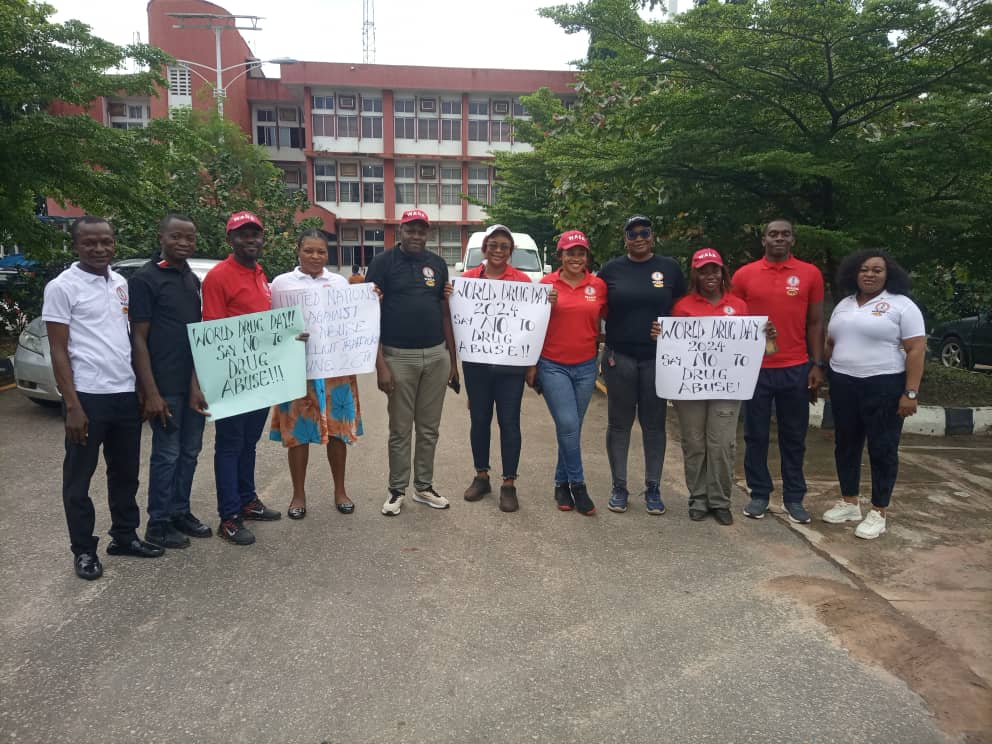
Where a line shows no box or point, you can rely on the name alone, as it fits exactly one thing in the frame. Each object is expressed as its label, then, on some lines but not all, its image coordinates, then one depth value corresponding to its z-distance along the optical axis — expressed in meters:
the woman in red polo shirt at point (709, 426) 5.07
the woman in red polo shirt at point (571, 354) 5.11
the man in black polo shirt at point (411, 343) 5.07
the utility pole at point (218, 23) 22.52
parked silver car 7.68
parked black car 12.98
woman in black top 5.06
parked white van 16.00
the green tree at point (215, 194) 10.45
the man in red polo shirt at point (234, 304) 4.50
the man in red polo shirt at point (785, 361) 5.04
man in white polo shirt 3.82
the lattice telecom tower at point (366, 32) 48.62
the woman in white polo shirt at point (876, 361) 4.70
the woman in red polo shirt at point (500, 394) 5.28
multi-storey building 38.00
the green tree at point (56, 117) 8.25
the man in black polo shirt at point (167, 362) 4.10
